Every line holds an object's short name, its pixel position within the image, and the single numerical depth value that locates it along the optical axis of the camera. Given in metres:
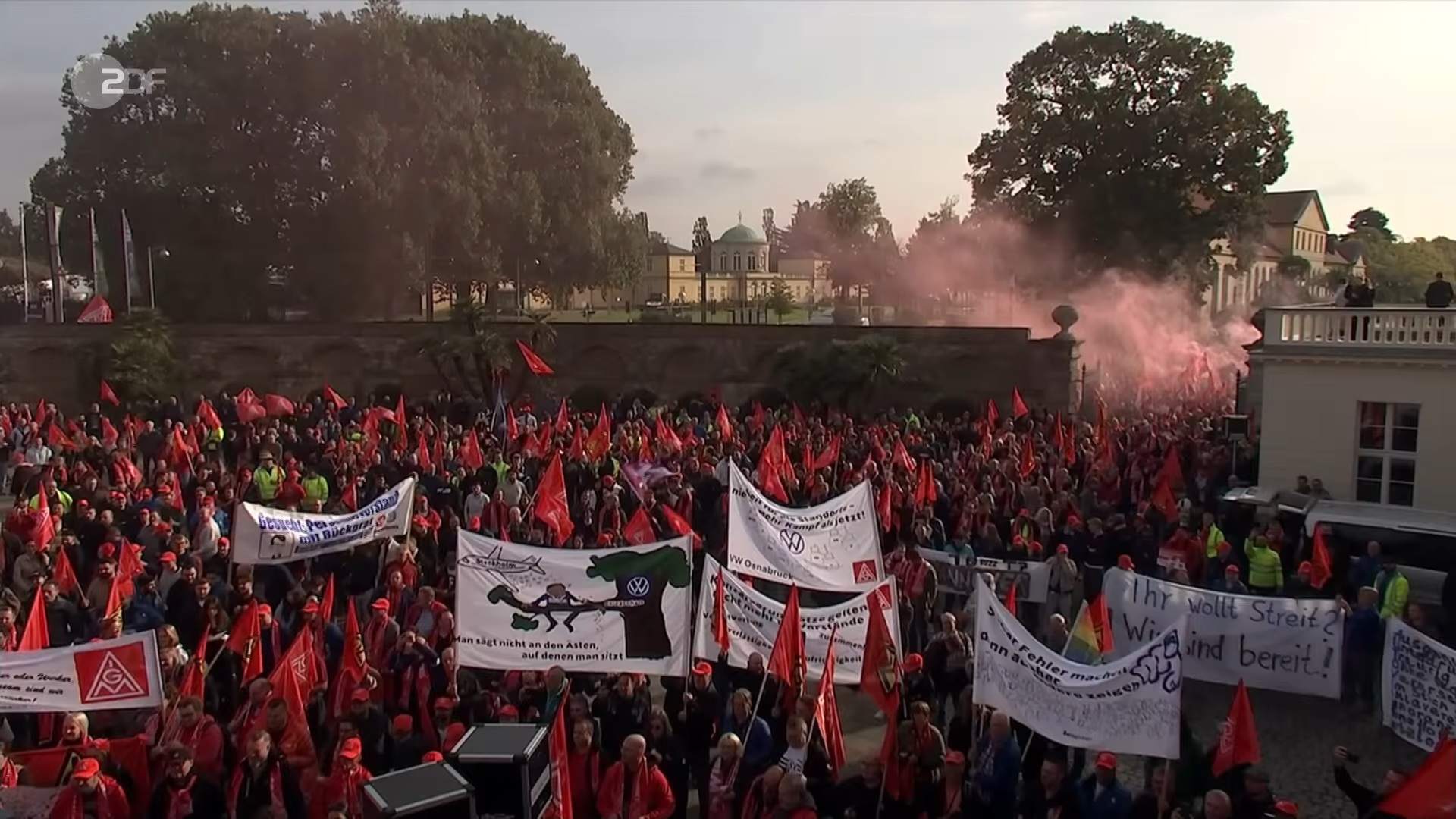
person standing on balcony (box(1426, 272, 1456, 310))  17.92
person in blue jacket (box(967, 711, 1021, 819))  8.07
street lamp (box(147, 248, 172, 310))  39.16
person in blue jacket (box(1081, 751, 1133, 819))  7.48
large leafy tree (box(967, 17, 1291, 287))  39.34
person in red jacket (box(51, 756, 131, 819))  7.54
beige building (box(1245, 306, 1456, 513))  16.67
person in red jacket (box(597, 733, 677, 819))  7.79
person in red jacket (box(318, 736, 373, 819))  7.79
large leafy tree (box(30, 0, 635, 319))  38.97
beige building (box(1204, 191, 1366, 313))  76.94
